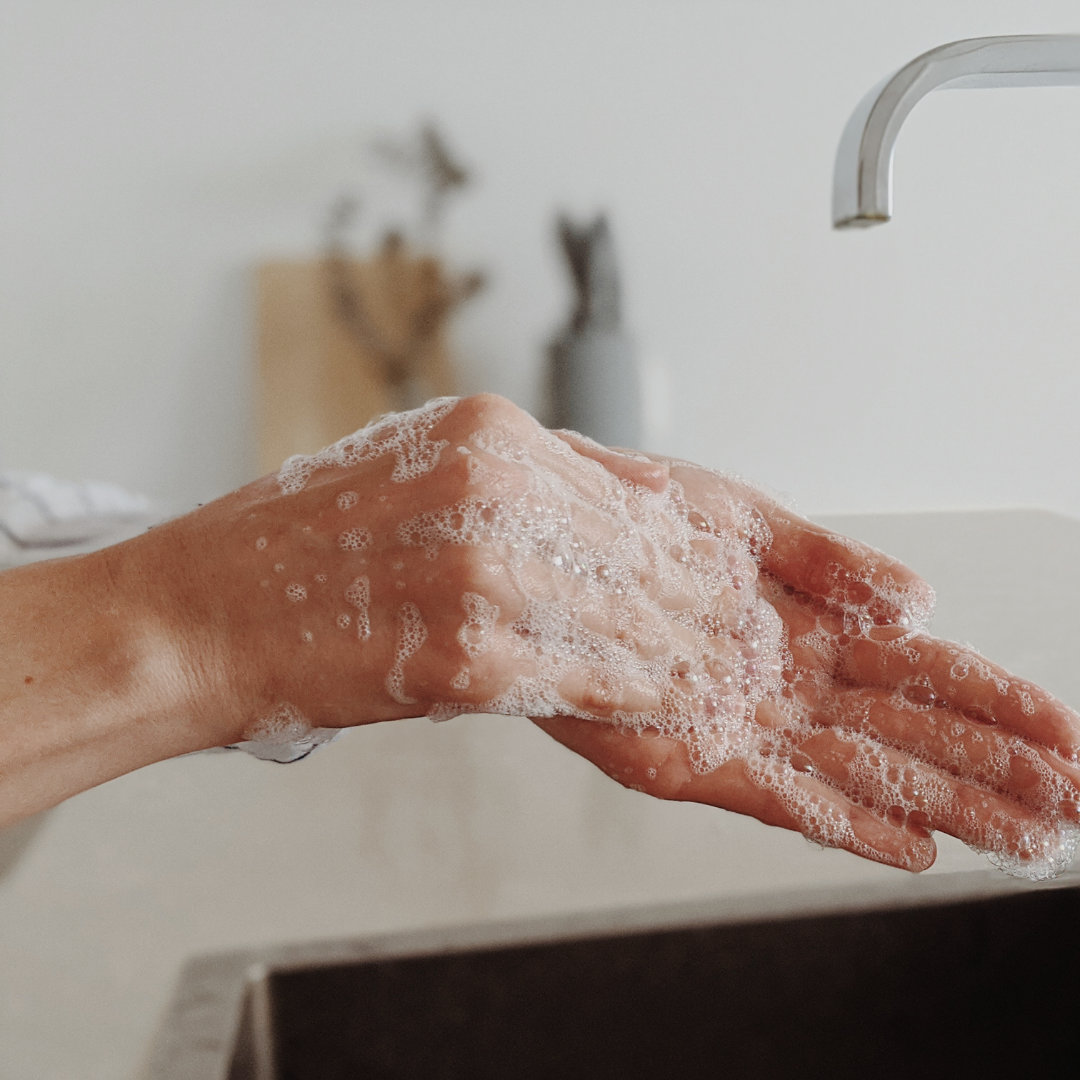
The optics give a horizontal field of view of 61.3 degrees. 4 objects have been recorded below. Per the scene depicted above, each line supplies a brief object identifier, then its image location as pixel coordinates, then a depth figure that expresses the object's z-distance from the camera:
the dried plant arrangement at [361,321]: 1.15
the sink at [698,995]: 0.50
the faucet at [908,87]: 0.40
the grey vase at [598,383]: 1.13
